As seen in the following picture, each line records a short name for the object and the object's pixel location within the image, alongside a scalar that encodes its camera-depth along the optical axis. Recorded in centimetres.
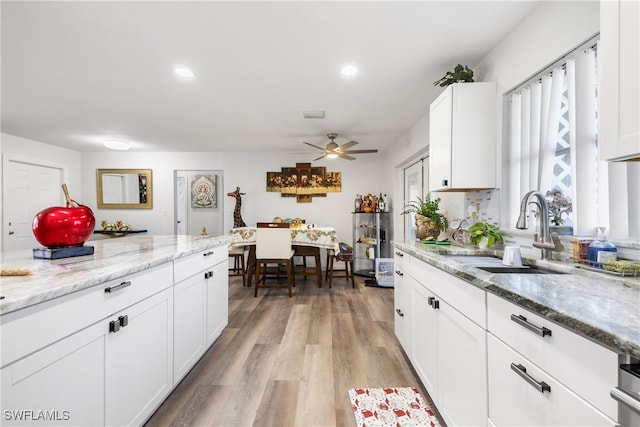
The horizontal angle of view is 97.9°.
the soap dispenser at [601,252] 113
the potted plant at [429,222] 263
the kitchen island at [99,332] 81
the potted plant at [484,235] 188
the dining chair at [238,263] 444
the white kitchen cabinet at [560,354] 59
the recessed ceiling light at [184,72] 232
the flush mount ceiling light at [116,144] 412
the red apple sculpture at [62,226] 135
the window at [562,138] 137
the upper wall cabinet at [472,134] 196
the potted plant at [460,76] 201
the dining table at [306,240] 406
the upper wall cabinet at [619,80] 86
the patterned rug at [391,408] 150
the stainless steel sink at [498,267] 143
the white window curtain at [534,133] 160
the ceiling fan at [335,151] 393
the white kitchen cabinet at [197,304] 171
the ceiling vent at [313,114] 327
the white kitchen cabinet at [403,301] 201
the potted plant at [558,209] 152
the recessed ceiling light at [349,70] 227
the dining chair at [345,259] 422
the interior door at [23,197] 422
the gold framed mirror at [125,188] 549
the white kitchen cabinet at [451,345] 109
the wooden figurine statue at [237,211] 512
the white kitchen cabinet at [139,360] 115
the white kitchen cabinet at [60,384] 79
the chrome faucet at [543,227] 141
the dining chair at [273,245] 385
